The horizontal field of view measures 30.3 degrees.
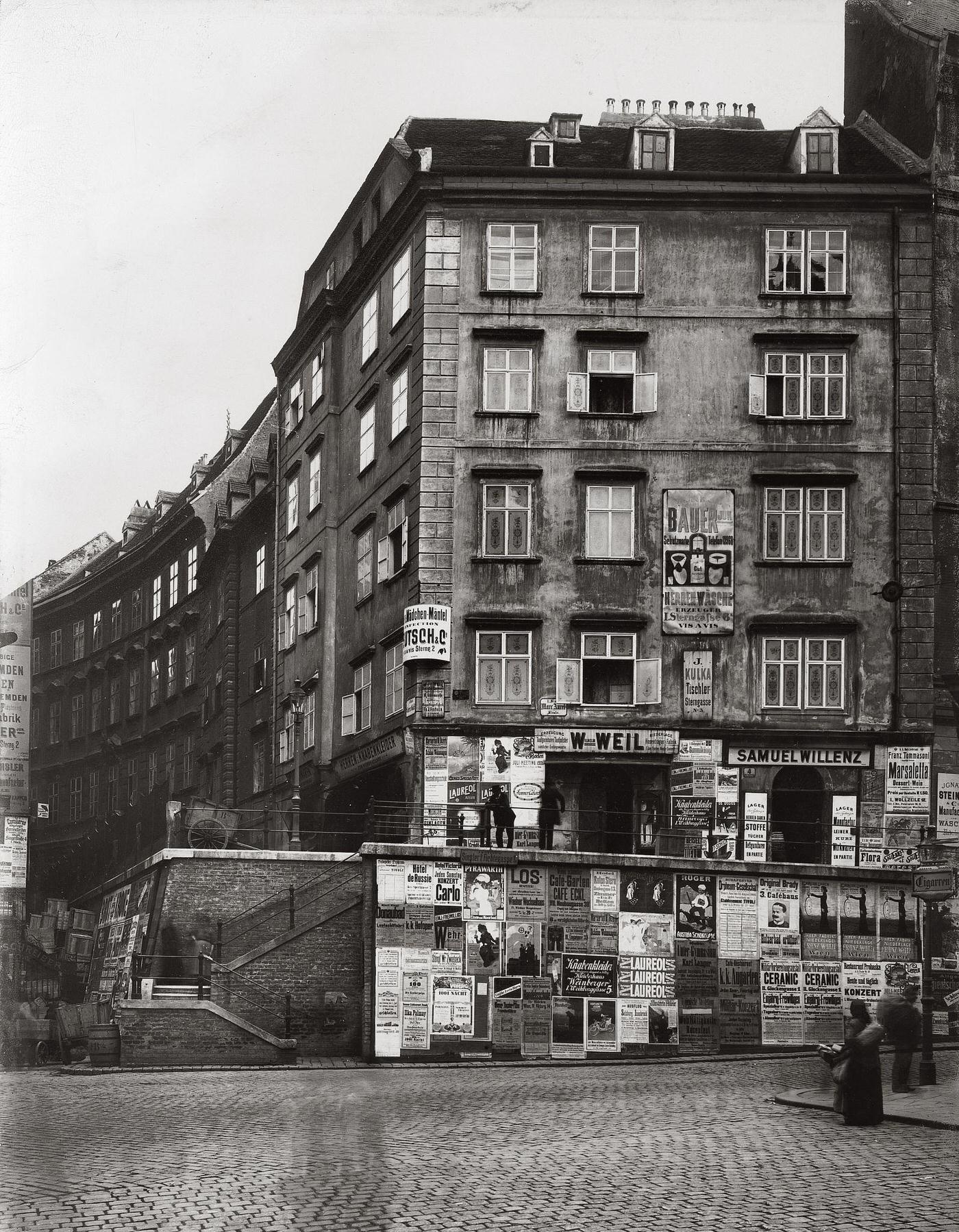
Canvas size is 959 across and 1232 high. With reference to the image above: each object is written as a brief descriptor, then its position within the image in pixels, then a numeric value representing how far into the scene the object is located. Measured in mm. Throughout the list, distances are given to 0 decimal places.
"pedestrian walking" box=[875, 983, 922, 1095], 22547
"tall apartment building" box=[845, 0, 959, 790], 38156
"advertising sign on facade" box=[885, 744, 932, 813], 37000
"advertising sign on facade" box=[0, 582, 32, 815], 21844
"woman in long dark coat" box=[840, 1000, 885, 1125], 19156
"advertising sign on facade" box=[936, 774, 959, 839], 36625
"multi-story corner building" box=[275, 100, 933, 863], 37438
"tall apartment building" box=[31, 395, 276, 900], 54750
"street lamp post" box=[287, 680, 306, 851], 37031
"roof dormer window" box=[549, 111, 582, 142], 43312
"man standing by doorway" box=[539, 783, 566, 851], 36188
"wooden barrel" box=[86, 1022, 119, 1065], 29922
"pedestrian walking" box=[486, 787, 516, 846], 35562
